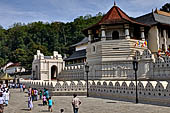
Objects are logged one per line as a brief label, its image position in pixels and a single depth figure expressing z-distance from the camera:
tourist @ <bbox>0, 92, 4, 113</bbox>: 11.69
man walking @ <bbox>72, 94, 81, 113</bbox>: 9.75
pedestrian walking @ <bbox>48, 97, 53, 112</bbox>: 12.07
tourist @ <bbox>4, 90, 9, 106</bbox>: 15.24
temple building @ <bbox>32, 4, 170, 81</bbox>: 25.19
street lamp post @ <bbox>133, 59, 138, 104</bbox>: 15.01
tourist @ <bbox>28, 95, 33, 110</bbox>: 12.98
